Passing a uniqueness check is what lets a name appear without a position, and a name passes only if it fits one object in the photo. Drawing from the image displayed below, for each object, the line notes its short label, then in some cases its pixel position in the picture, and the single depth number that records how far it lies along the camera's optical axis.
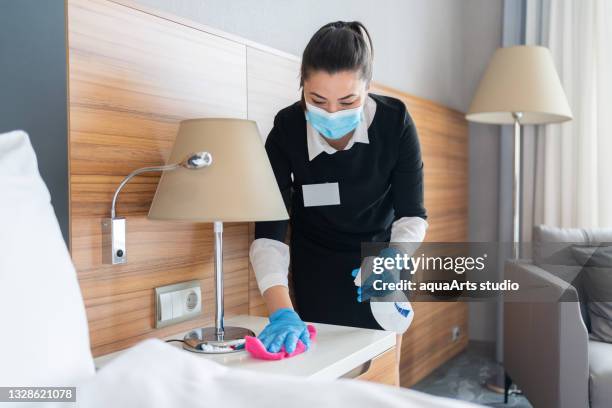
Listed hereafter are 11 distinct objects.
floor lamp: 2.89
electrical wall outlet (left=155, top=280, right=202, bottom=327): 1.44
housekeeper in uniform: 1.55
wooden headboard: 1.26
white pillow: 0.75
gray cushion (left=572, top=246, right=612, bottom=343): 2.23
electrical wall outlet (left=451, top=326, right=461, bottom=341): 3.37
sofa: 1.94
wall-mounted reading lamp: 1.29
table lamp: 1.24
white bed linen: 0.62
